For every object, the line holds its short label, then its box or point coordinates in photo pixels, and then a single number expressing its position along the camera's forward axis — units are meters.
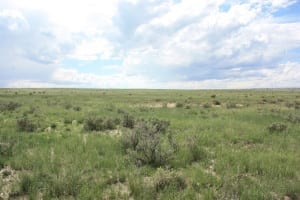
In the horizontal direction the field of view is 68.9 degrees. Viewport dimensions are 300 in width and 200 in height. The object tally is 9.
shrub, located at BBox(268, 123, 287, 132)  10.25
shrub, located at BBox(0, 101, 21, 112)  17.26
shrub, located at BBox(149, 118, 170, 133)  10.14
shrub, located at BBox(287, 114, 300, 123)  12.96
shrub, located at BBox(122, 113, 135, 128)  11.32
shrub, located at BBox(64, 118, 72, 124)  12.57
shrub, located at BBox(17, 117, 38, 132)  9.96
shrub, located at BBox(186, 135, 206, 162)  6.52
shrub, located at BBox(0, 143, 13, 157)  6.58
